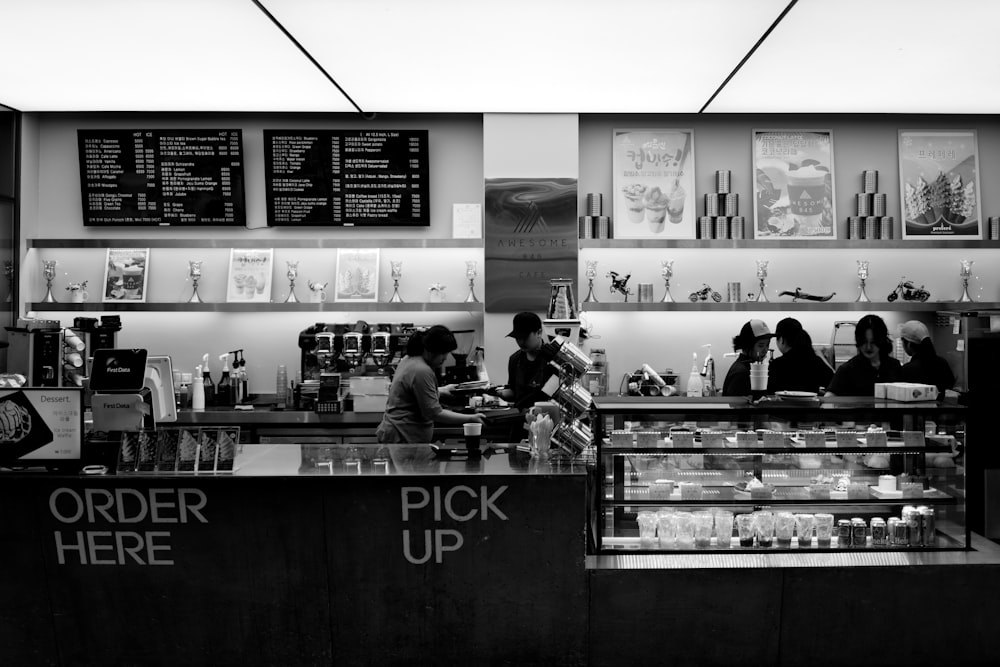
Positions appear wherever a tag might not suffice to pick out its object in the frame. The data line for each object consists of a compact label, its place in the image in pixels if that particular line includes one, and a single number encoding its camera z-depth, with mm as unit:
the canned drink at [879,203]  5902
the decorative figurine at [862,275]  5941
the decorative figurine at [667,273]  5984
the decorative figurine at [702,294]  5867
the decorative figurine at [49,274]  5975
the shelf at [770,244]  5820
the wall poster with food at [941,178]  5980
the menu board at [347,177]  5910
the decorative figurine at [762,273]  5969
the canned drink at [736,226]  5855
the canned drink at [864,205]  5930
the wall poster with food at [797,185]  5988
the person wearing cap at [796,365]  4250
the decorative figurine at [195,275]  6012
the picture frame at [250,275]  6020
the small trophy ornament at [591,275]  5922
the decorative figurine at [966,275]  5984
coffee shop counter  2998
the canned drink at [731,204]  5891
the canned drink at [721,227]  5844
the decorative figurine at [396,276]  5941
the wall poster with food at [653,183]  5977
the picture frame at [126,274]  6020
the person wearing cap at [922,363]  4473
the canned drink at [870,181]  5941
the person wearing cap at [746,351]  3934
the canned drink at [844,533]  3213
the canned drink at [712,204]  5918
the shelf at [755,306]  5781
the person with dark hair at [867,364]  4332
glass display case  3182
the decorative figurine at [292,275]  5991
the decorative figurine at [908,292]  5918
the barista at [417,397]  4117
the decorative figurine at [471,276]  5948
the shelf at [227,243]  5902
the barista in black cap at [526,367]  4879
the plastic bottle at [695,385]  5688
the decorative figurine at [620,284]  5855
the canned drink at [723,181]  5918
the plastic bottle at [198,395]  5574
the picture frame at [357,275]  5988
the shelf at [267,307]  5824
